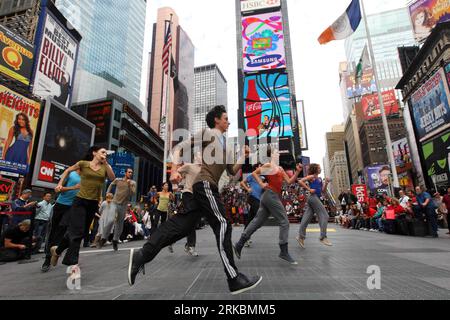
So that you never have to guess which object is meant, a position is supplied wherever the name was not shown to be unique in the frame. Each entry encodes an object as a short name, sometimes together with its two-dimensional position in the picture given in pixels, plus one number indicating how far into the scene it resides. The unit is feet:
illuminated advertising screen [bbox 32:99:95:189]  63.10
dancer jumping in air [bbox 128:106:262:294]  8.23
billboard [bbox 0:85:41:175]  59.52
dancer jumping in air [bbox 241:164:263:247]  22.80
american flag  56.34
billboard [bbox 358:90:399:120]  244.01
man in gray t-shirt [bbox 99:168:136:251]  21.55
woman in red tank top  14.43
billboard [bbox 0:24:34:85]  62.80
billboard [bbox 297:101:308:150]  268.41
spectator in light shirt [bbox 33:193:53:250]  25.66
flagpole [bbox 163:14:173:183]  56.26
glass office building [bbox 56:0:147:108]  215.10
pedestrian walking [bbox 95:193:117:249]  23.49
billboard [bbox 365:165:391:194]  164.59
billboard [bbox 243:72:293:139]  132.87
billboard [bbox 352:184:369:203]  67.05
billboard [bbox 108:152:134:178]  66.93
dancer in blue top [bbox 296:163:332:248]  19.21
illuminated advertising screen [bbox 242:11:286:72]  135.95
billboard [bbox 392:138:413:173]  137.49
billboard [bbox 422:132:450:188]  89.92
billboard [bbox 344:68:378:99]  247.29
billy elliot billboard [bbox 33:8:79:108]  74.36
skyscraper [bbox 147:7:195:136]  271.90
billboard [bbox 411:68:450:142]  89.40
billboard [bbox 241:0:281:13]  140.77
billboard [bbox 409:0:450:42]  107.34
